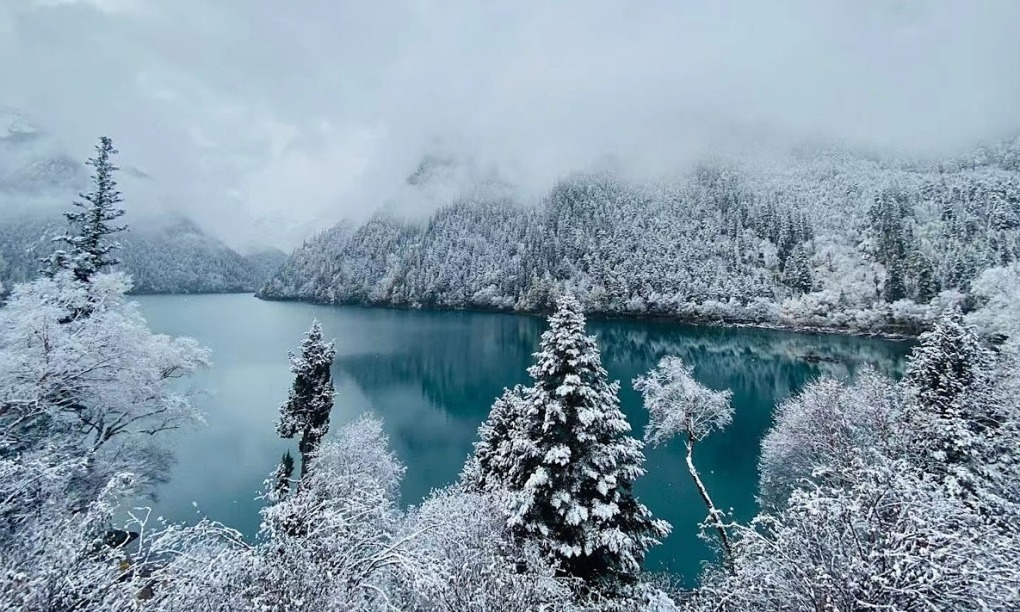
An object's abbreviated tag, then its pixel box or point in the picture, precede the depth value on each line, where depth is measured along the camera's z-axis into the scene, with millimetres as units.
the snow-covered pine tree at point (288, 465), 27216
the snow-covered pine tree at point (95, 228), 18344
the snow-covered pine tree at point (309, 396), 29984
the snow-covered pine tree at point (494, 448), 23119
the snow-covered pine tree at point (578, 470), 14367
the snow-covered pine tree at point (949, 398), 17391
